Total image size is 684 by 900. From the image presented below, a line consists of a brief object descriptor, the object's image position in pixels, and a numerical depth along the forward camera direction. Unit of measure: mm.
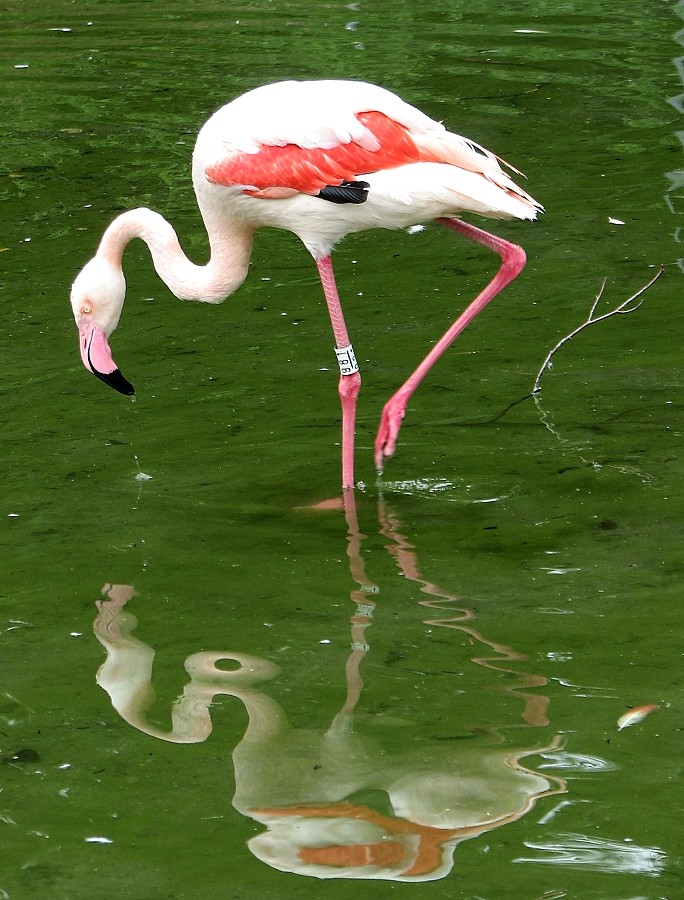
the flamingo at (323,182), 10344
